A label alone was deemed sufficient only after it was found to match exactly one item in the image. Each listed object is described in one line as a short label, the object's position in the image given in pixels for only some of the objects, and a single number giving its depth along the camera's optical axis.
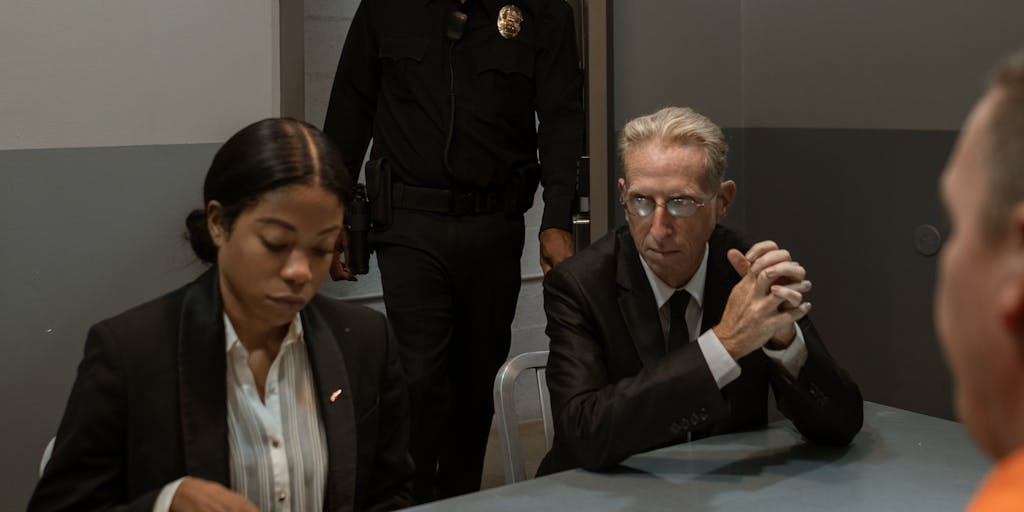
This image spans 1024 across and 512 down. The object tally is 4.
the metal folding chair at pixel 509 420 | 2.25
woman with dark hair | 1.64
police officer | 3.30
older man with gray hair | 2.00
